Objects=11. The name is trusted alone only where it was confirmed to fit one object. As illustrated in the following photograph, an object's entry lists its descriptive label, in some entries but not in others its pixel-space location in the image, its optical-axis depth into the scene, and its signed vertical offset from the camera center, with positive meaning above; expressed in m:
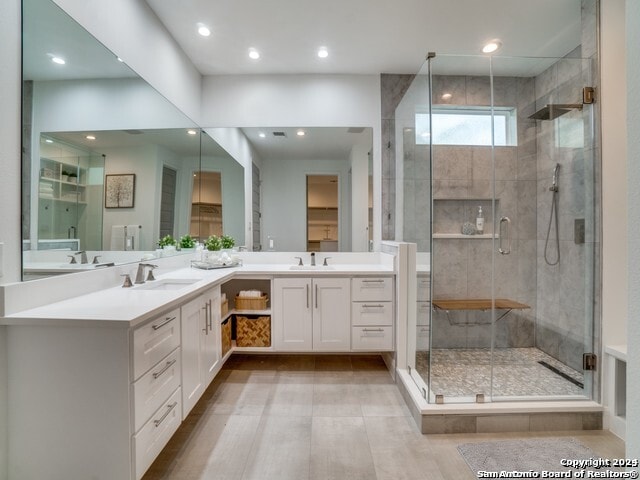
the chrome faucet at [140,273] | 2.00 -0.23
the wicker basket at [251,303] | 2.72 -0.58
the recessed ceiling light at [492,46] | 2.63 +1.75
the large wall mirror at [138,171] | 1.39 +0.51
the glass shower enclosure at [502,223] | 2.14 +0.16
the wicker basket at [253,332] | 2.69 -0.84
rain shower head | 2.25 +1.10
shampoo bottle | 2.98 +0.18
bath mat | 1.56 -1.18
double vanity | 1.20 -0.61
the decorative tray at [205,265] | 2.71 -0.24
